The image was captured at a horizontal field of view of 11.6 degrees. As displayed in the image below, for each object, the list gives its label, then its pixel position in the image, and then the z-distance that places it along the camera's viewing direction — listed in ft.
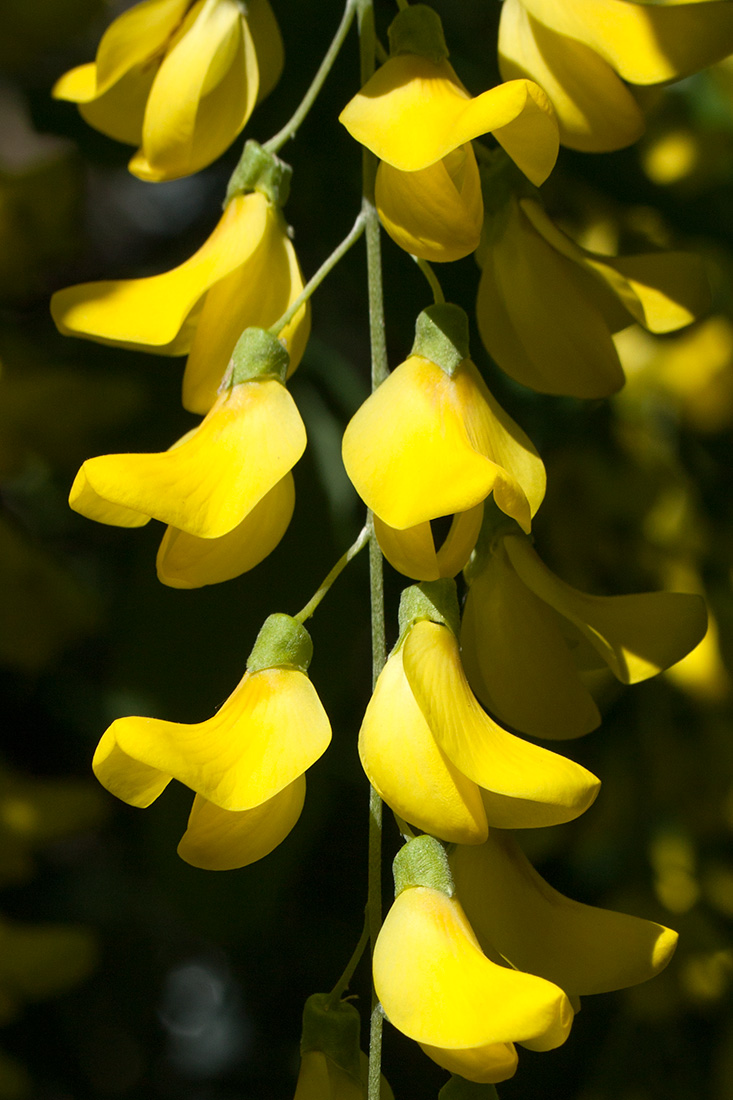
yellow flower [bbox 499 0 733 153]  0.88
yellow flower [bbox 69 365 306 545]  0.84
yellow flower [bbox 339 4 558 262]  0.83
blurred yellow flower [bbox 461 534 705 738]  0.87
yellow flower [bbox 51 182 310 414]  0.89
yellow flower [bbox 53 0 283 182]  0.91
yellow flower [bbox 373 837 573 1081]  0.81
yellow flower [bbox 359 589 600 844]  0.82
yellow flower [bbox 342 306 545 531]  0.82
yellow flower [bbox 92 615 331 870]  0.83
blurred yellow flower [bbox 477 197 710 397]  0.89
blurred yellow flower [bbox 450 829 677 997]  0.85
